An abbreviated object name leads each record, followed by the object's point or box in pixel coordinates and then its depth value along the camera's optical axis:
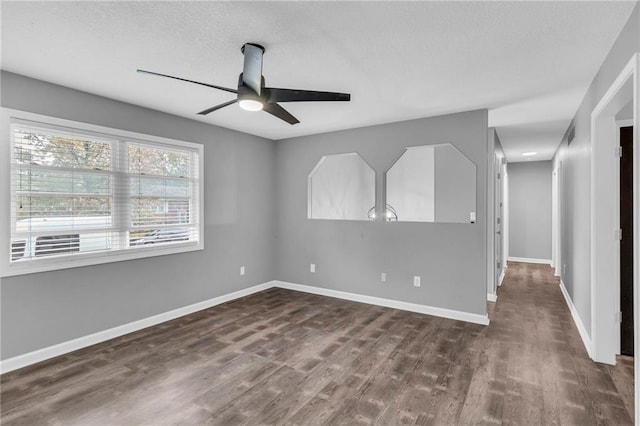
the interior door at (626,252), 2.86
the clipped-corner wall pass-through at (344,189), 5.59
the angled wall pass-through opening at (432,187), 5.06
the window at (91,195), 2.77
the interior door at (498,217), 5.19
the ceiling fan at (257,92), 2.08
